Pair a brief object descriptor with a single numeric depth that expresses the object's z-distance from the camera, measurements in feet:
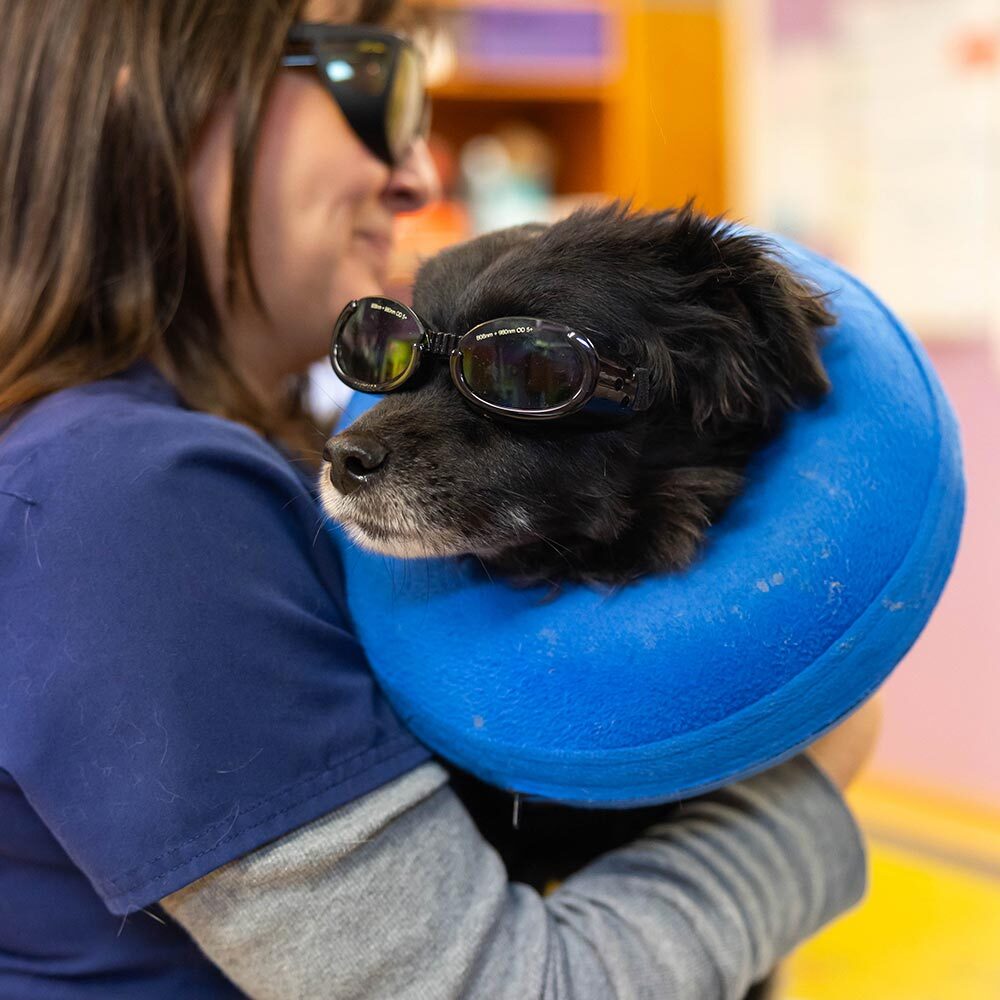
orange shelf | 8.68
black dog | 2.37
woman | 2.06
